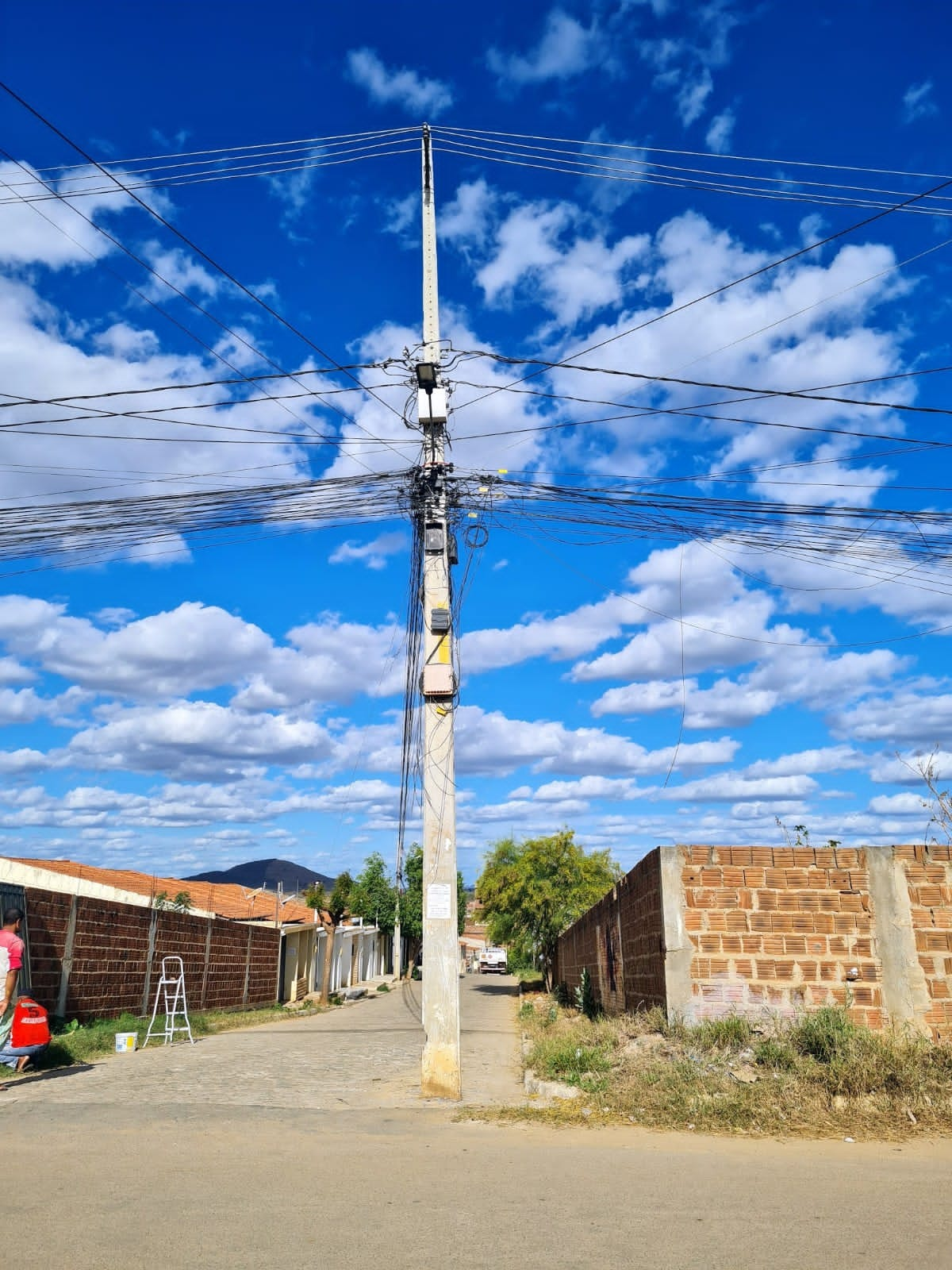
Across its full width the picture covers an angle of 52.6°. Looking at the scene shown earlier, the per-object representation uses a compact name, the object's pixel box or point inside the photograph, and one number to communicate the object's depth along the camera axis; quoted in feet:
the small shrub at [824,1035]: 27.89
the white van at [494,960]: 223.10
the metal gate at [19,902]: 40.81
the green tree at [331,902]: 134.92
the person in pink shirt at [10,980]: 31.14
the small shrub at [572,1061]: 31.58
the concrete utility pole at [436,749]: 30.89
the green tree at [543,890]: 103.81
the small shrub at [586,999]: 56.61
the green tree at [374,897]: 187.21
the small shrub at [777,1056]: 27.86
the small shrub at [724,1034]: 30.14
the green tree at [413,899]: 196.85
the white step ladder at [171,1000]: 49.52
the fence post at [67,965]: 46.83
